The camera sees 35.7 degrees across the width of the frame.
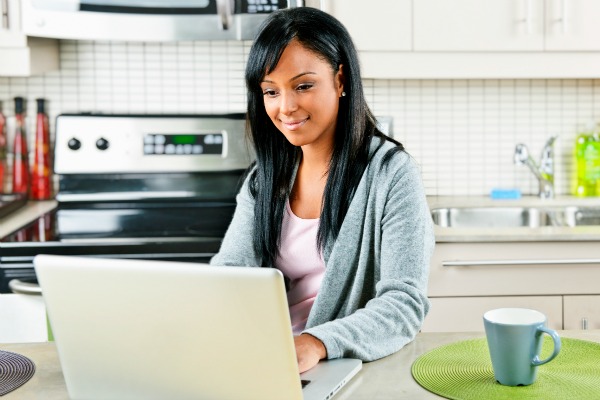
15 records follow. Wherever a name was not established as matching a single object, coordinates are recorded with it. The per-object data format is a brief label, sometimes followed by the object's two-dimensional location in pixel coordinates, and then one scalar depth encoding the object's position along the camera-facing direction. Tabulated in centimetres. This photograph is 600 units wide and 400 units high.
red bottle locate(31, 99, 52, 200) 320
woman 166
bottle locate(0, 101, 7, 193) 320
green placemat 129
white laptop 115
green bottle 319
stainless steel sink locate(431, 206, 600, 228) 309
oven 311
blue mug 129
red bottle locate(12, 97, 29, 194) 318
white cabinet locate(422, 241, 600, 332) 268
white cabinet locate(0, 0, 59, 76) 283
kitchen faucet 319
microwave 278
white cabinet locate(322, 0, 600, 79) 288
